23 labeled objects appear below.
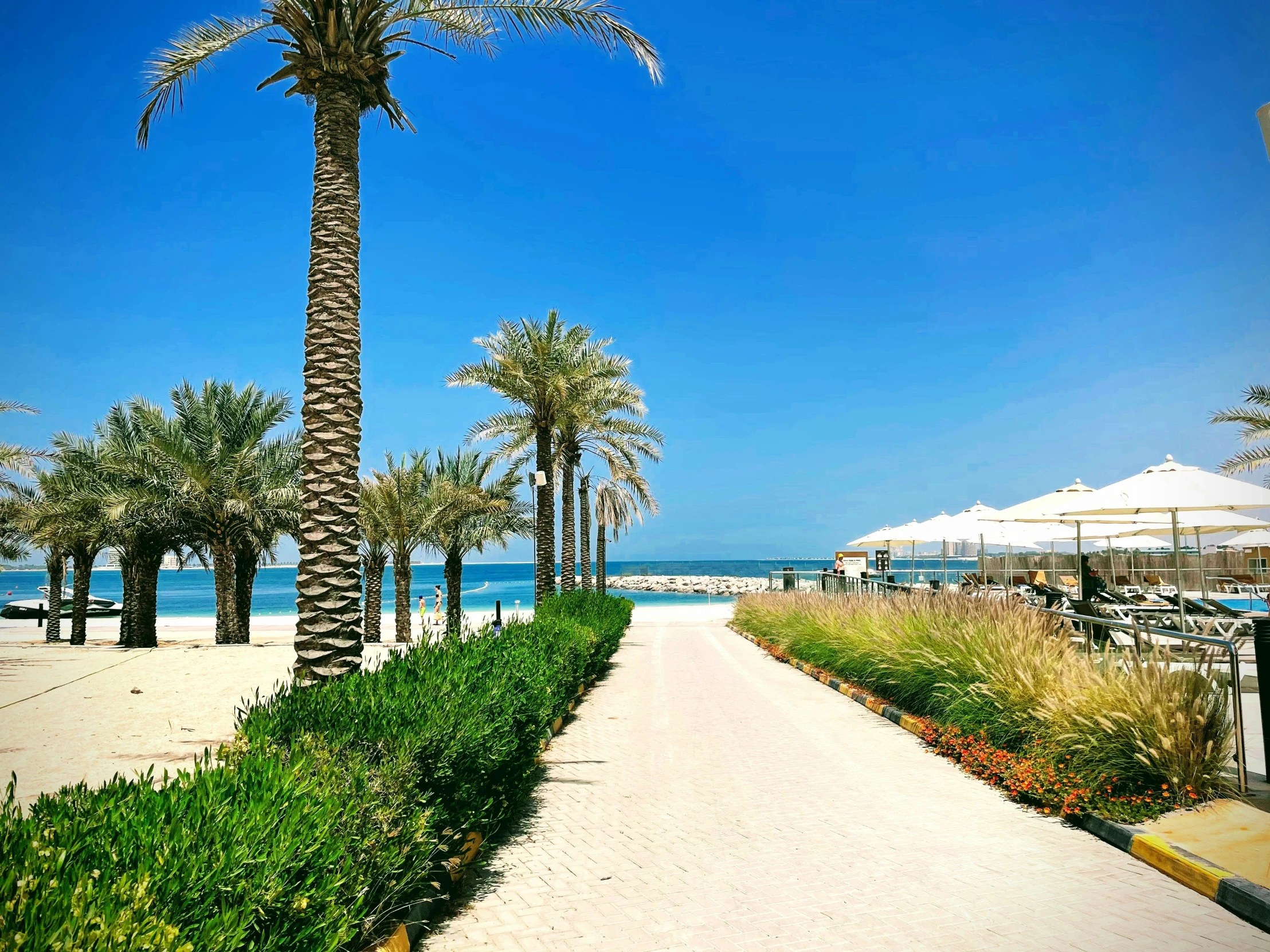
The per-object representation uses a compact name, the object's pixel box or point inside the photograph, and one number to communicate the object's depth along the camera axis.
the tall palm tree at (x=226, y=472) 24.56
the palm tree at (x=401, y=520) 28.98
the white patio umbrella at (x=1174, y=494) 12.68
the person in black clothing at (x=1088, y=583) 15.81
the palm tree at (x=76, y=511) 26.92
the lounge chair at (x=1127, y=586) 22.41
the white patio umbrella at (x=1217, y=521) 16.03
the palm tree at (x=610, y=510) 43.09
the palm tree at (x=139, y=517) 24.66
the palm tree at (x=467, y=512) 30.34
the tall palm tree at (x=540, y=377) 22.80
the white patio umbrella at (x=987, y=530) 22.30
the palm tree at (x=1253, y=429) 21.44
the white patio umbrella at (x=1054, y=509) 14.80
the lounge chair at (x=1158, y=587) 25.40
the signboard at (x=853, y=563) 31.30
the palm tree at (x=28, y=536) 27.73
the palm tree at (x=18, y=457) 18.06
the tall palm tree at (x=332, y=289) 7.48
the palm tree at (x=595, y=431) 25.38
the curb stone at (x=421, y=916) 3.77
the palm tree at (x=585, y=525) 35.09
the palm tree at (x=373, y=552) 28.56
